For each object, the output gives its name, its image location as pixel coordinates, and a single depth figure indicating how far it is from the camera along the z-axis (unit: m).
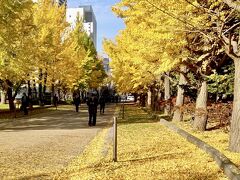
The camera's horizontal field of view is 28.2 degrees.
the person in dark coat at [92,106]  21.58
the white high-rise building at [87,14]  179.32
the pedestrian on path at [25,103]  30.12
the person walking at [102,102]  33.09
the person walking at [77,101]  36.41
